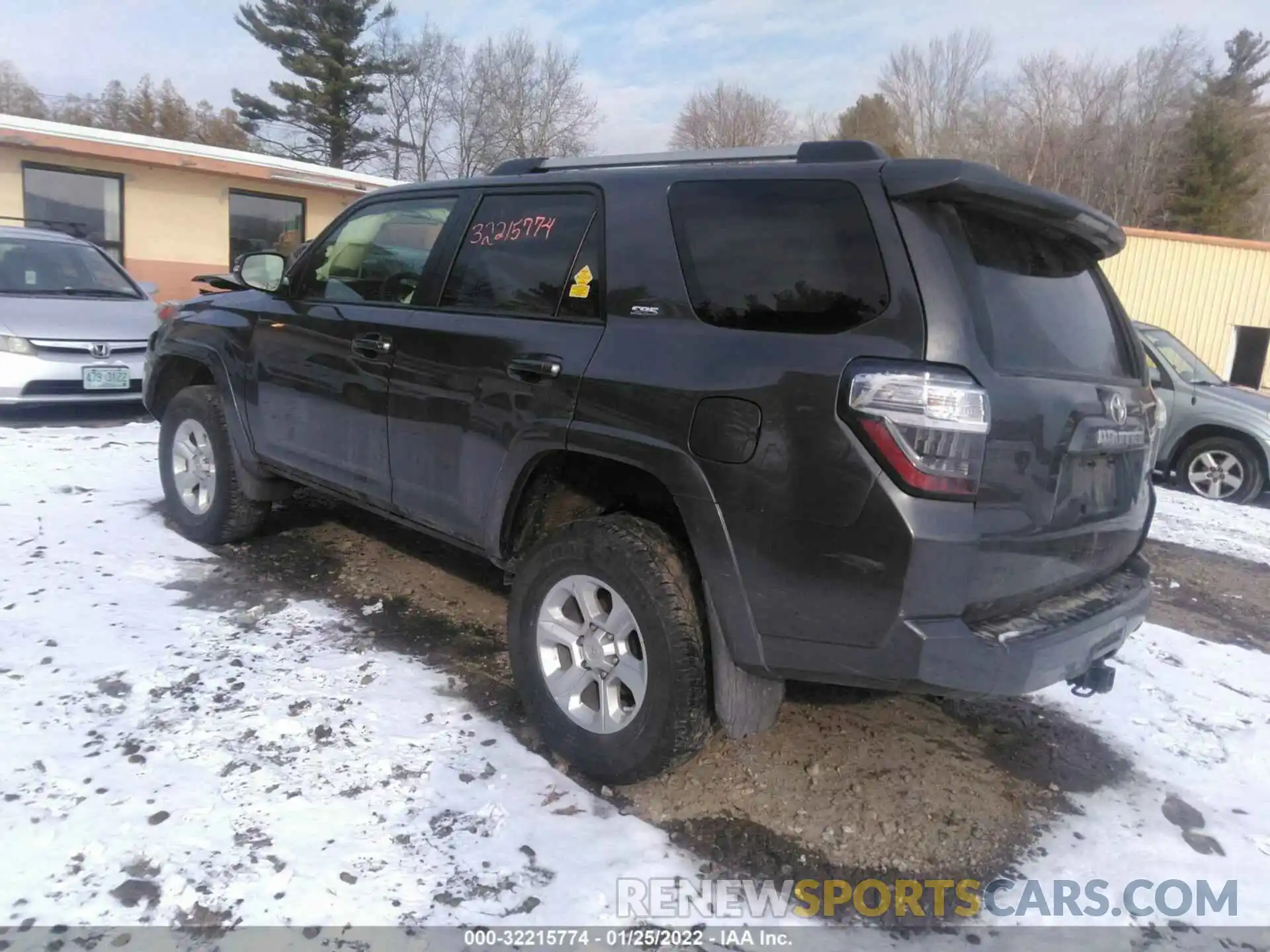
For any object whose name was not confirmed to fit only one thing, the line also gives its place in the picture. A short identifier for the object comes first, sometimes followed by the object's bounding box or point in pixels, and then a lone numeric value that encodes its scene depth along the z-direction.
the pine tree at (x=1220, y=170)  35.91
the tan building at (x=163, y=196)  13.12
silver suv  8.62
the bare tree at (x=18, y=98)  40.31
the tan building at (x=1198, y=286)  19.08
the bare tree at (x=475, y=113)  41.22
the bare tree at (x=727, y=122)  39.94
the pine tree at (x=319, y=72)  34.84
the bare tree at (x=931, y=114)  37.62
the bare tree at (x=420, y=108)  39.22
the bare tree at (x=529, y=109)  40.59
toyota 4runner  2.36
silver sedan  7.48
